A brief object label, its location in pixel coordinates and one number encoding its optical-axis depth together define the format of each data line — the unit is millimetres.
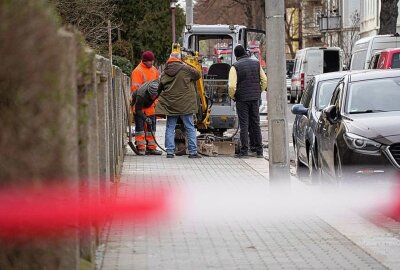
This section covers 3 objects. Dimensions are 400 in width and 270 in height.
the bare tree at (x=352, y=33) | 82356
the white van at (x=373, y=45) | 34594
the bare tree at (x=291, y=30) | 94694
